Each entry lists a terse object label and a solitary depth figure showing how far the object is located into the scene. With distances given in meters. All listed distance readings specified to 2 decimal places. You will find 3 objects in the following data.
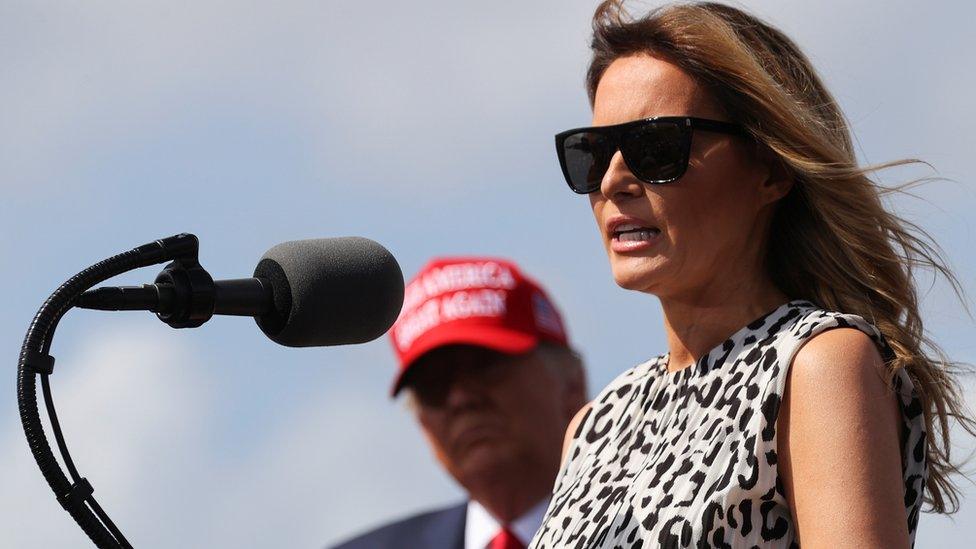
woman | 6.79
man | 14.29
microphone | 5.77
